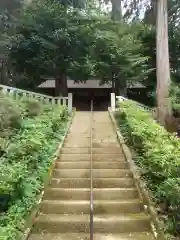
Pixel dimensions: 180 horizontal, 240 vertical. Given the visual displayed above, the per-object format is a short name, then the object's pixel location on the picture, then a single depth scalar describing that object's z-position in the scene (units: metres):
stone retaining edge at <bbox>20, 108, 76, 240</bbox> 2.98
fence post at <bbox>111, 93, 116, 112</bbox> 8.98
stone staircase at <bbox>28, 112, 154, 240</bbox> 3.18
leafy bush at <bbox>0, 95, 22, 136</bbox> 4.92
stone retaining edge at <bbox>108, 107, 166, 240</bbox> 3.04
